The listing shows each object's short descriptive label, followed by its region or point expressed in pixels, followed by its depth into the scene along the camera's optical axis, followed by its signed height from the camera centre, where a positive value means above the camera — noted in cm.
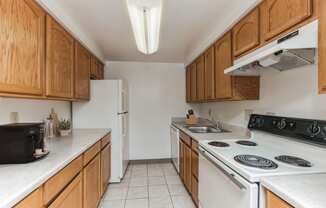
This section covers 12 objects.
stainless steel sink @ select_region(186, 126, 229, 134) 268 -42
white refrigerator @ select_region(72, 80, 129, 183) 293 -15
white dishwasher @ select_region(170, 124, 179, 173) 325 -80
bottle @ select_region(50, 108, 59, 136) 234 -25
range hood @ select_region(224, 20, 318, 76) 102 +32
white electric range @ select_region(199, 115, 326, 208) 107 -39
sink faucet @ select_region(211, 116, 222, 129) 299 -35
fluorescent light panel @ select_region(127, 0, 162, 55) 145 +80
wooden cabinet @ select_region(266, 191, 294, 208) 83 -47
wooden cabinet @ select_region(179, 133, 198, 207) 220 -85
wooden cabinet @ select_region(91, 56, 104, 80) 310 +62
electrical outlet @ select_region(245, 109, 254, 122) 210 -12
